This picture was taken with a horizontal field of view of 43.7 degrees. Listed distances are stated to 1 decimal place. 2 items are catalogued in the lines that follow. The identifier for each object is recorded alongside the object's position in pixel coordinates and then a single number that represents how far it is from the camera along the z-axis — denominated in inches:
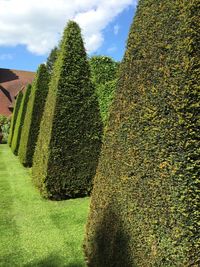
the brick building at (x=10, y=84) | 1334.6
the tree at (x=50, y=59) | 1675.3
